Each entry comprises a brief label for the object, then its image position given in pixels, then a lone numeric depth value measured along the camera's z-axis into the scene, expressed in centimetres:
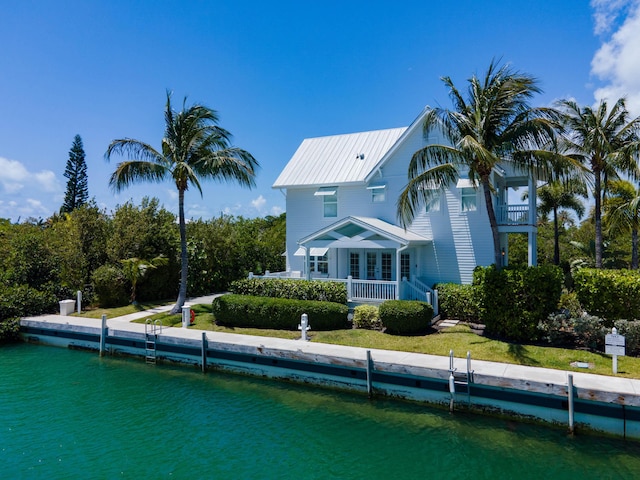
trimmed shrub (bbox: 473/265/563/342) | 1413
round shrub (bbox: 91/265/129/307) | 2189
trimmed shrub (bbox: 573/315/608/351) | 1332
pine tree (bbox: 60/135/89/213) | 4622
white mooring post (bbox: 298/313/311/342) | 1584
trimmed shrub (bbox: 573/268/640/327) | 1355
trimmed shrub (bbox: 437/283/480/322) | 1735
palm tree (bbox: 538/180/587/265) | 2867
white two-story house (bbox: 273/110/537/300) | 1984
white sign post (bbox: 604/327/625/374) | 1141
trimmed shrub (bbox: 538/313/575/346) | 1382
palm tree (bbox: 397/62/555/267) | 1449
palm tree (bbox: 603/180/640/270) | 2147
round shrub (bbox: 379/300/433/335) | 1585
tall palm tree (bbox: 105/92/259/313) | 1952
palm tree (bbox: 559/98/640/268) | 1833
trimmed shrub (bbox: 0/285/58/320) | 1919
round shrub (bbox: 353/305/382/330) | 1703
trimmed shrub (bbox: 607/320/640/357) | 1274
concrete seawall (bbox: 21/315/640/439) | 1003
